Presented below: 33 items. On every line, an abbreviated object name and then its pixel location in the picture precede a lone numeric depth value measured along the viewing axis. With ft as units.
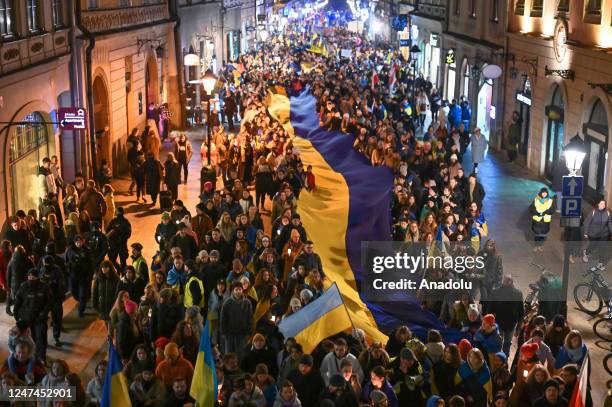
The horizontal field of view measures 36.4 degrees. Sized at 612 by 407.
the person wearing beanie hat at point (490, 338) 39.27
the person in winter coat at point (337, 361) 35.29
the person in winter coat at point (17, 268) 48.42
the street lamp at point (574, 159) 54.34
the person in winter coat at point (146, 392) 34.06
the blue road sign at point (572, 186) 49.70
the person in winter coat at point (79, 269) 51.47
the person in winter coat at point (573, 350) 37.06
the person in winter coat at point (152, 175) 78.28
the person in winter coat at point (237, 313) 42.22
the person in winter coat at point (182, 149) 86.69
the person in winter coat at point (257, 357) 37.37
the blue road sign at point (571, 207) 51.01
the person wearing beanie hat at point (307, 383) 34.55
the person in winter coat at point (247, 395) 32.35
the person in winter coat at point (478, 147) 86.33
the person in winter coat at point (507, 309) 43.98
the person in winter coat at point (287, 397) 32.22
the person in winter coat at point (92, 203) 62.39
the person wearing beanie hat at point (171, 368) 35.48
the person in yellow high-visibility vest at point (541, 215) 65.31
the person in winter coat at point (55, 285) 46.19
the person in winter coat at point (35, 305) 43.96
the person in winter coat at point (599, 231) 60.85
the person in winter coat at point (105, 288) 47.39
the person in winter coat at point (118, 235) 56.49
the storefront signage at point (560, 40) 88.90
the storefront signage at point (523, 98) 103.96
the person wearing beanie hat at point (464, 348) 38.04
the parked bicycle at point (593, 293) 52.39
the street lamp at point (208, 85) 85.61
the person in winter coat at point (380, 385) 33.53
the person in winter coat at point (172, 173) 77.25
